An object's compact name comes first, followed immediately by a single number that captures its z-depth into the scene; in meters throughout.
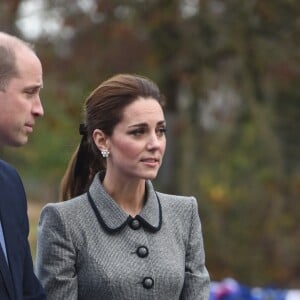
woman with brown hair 8.08
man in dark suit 7.48
